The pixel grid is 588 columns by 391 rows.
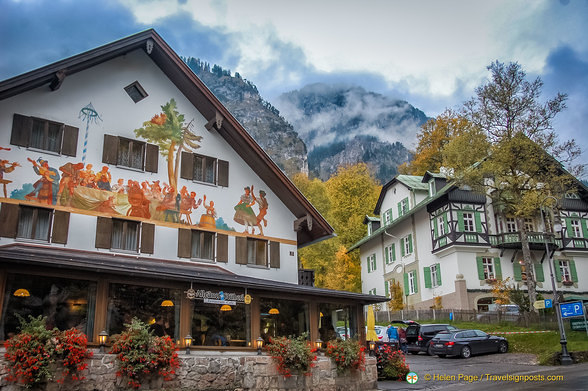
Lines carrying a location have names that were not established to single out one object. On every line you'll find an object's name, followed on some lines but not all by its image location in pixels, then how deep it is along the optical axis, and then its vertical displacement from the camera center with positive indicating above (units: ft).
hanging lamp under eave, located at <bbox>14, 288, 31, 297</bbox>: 49.83 +5.94
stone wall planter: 49.37 -1.74
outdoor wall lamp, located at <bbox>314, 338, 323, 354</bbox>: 64.25 +1.21
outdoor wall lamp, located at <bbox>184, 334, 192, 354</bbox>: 55.72 +1.73
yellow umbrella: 68.69 +2.76
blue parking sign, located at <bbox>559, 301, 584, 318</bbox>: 80.12 +5.51
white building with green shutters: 131.23 +24.52
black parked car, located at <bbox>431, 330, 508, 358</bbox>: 88.48 +1.36
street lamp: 77.05 -0.01
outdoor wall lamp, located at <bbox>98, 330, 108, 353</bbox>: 50.78 +1.92
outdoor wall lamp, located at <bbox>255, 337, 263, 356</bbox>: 59.67 +1.38
